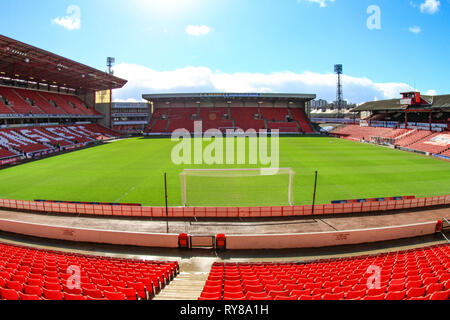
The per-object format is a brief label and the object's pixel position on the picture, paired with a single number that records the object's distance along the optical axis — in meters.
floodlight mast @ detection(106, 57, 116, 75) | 91.62
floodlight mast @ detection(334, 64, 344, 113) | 103.19
